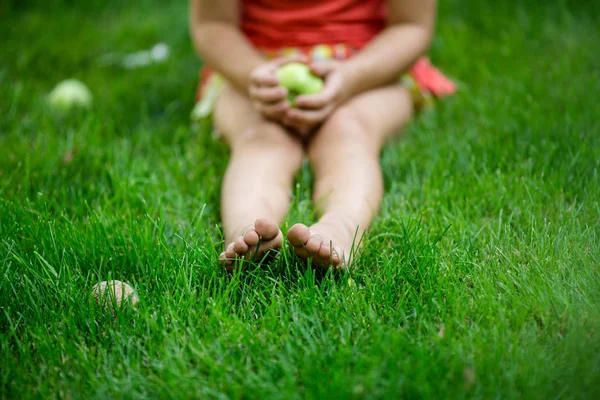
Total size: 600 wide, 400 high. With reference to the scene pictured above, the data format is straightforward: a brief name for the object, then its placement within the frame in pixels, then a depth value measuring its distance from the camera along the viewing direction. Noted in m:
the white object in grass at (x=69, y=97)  2.45
